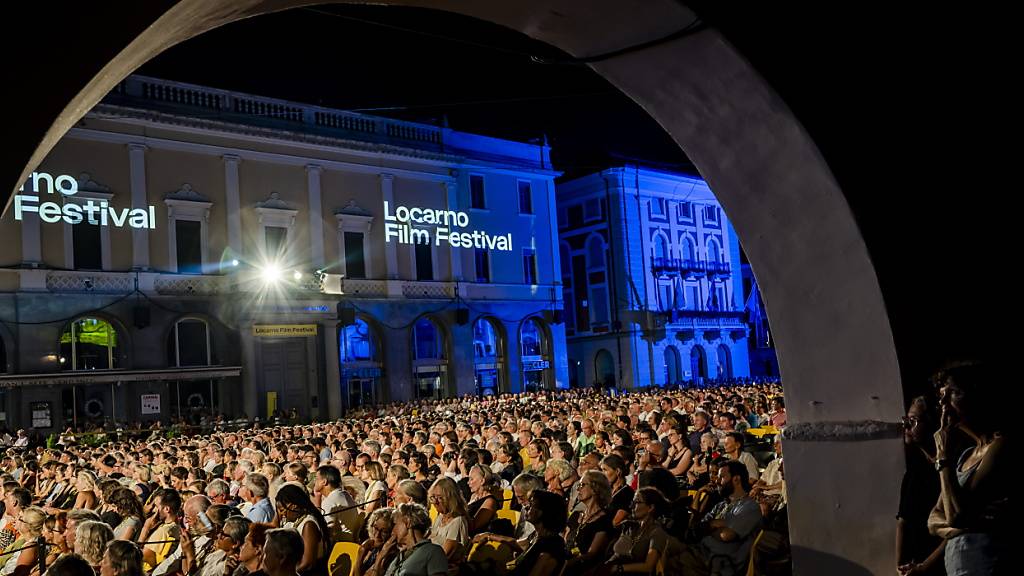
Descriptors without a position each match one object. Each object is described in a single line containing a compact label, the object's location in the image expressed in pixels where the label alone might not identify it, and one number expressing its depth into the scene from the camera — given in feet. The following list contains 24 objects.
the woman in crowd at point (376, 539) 23.21
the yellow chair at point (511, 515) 27.95
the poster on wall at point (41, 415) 95.04
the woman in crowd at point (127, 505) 31.04
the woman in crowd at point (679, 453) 35.78
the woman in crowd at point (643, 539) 20.79
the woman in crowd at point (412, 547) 20.35
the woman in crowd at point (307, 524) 22.66
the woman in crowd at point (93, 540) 22.72
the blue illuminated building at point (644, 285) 167.43
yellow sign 108.68
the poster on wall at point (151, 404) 101.65
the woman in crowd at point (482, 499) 26.43
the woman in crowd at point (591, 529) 21.81
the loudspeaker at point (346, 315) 118.73
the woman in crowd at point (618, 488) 24.59
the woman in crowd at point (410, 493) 27.68
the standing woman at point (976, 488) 12.75
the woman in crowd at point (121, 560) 19.95
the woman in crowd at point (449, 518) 23.86
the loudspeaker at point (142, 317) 102.94
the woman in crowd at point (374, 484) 33.04
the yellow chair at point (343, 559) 24.00
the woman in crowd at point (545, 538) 20.43
